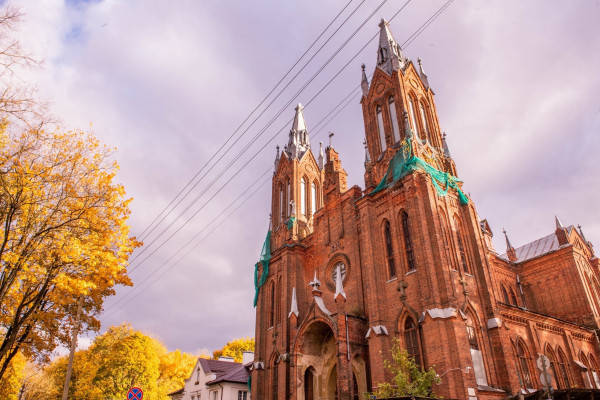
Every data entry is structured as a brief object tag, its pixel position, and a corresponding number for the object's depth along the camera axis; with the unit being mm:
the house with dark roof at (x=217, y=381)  33719
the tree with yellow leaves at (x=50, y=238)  11914
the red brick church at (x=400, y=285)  19750
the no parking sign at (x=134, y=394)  15354
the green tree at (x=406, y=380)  16953
